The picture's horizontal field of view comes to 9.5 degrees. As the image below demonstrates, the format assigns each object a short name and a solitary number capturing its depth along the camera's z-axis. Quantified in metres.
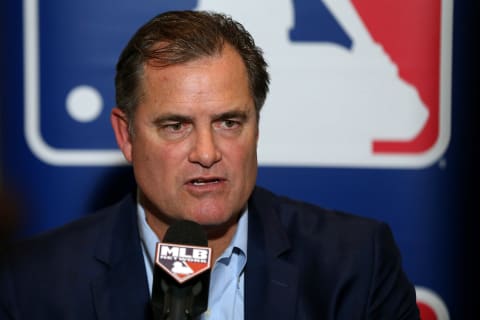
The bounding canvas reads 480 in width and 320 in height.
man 3.21
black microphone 2.89
